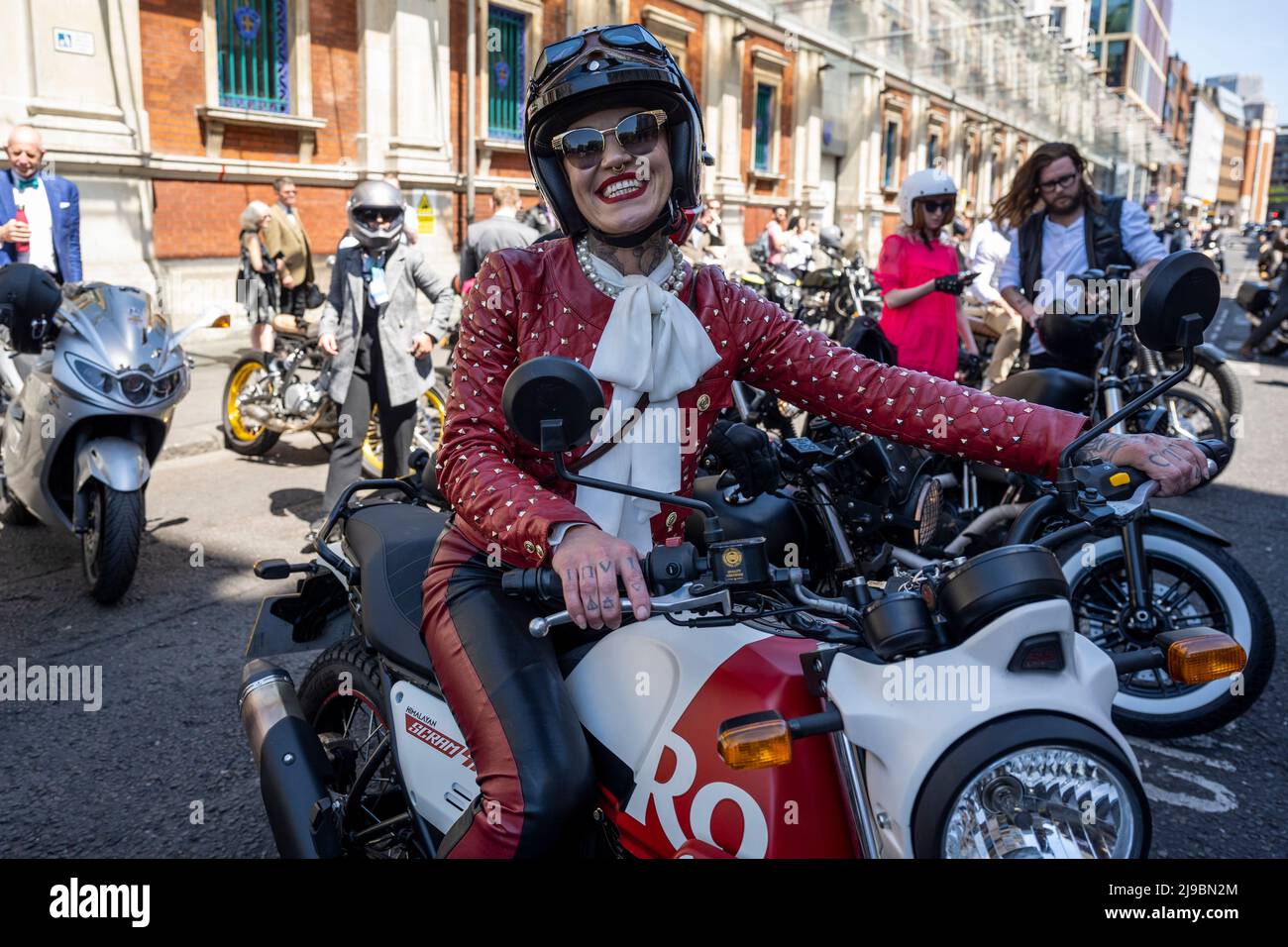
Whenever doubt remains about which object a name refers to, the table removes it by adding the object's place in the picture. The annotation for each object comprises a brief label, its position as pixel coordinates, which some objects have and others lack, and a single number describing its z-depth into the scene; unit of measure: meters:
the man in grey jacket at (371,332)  5.79
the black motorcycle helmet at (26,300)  4.38
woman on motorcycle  1.76
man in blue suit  6.94
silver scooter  4.46
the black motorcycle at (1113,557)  3.31
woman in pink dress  5.90
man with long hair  5.27
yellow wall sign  14.39
